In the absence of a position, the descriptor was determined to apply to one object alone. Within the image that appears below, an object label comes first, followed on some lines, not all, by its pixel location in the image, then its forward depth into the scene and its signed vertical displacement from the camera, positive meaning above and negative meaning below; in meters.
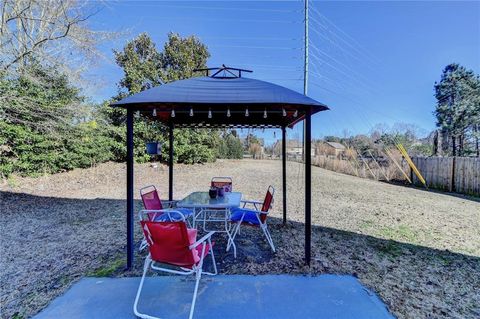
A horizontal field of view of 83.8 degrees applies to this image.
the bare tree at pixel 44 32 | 6.50 +3.21
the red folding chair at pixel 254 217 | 3.60 -0.88
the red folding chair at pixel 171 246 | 2.25 -0.80
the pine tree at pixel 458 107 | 13.70 +2.56
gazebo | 3.00 +0.60
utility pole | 13.28 +4.29
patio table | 3.46 -0.67
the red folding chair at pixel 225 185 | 5.04 -0.61
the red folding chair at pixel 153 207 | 3.67 -0.79
